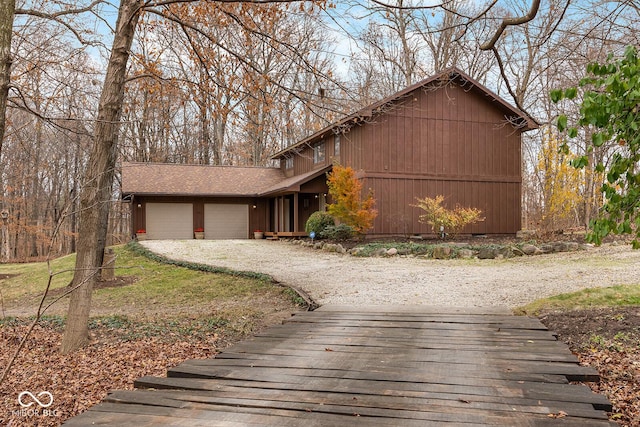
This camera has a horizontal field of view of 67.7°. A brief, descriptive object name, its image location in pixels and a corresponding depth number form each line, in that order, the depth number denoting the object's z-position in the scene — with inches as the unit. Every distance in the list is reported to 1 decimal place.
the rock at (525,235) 652.7
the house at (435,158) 703.7
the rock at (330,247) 637.9
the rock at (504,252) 537.1
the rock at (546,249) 546.3
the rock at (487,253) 531.5
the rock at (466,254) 541.3
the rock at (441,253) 540.7
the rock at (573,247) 545.0
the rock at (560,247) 546.9
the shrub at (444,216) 647.8
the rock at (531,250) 544.1
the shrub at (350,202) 641.0
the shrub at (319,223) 720.3
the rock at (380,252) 572.4
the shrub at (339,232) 669.4
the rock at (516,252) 544.6
